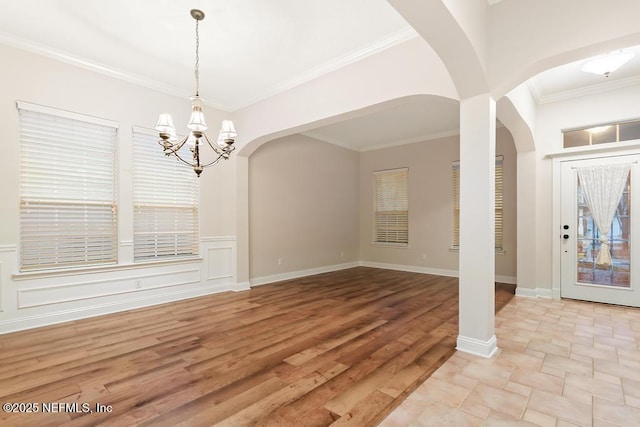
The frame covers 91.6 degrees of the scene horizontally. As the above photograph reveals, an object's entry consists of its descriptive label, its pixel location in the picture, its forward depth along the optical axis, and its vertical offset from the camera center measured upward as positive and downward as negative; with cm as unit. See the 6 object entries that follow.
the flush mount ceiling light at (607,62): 329 +165
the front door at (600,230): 427 -23
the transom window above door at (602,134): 427 +116
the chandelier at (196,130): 302 +84
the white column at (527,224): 493 -16
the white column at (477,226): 279 -11
